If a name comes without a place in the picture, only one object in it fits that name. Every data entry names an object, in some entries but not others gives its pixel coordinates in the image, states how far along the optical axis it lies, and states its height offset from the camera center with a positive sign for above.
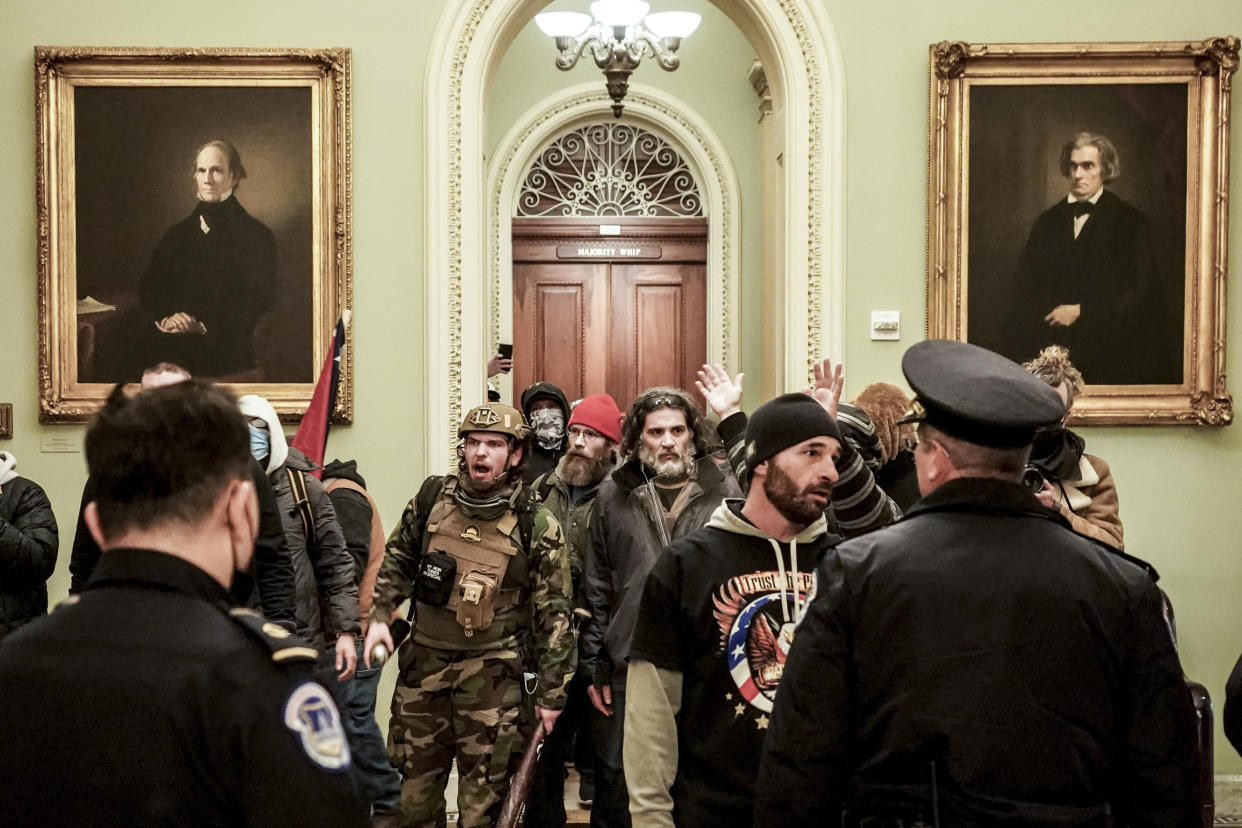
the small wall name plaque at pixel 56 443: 5.84 -0.38
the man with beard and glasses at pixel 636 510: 4.44 -0.54
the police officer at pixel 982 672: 1.94 -0.49
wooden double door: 10.45 +0.43
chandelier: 7.13 +1.88
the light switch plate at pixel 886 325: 5.87 +0.15
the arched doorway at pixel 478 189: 5.88 +0.77
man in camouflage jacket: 4.25 -0.91
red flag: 5.29 -0.22
